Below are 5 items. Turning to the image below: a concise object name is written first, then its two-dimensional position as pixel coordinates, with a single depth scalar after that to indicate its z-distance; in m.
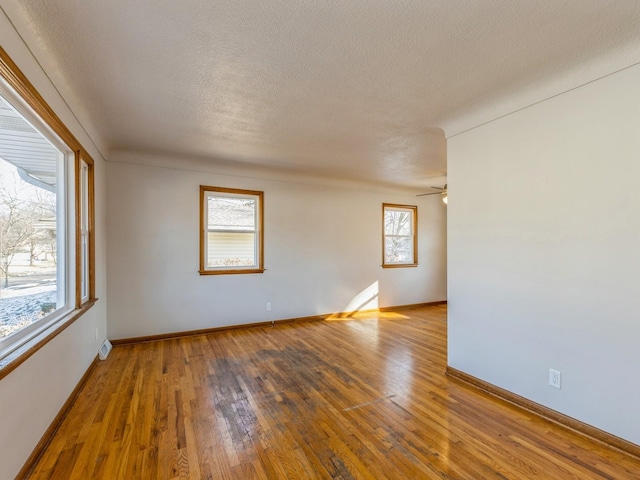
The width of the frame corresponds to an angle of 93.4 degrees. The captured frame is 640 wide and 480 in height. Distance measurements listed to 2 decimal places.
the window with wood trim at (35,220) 1.64
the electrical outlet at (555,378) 2.23
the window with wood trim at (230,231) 4.55
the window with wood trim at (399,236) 6.24
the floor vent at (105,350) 3.44
